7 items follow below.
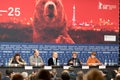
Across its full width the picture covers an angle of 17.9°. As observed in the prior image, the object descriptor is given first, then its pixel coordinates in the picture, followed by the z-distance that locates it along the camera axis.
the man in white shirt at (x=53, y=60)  13.13
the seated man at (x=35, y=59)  13.09
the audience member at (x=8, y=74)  9.19
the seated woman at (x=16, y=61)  12.47
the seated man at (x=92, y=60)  13.94
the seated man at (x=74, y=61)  13.31
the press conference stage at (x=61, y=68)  11.66
